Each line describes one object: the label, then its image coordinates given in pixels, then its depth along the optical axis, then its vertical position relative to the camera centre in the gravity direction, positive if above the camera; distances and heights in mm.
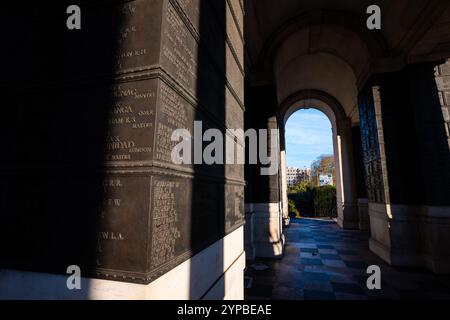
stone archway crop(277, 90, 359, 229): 11789 +2845
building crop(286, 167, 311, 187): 99625 +10630
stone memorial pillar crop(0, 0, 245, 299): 1316 +242
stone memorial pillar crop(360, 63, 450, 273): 5520 +805
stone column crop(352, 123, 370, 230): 11098 +722
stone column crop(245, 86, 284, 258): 6957 +126
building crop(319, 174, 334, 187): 31169 +2374
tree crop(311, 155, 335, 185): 38938 +5170
